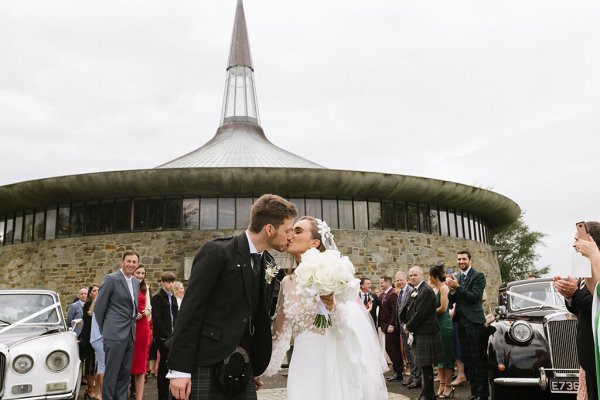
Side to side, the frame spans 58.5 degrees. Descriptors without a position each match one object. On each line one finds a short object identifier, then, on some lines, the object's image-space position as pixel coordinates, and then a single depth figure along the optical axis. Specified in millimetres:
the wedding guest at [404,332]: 9719
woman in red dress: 7836
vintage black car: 6145
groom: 3133
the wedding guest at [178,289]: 10000
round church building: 19734
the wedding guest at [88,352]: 9086
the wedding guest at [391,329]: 10984
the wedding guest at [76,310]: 11922
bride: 4121
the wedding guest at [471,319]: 7582
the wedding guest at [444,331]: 8555
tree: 43156
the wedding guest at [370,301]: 12659
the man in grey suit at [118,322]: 6824
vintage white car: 6004
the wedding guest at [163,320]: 8055
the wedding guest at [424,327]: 7875
